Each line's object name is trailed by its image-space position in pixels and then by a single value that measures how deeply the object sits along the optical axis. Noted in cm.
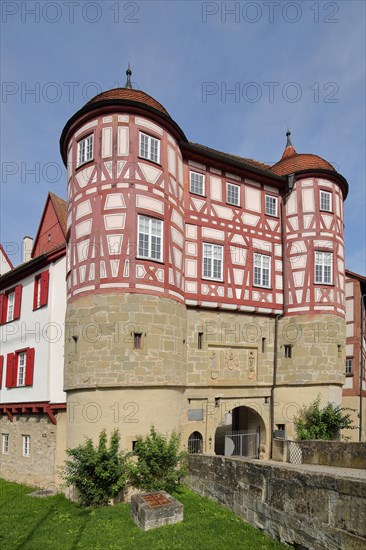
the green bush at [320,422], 1880
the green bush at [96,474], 1353
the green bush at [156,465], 1403
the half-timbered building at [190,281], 1520
